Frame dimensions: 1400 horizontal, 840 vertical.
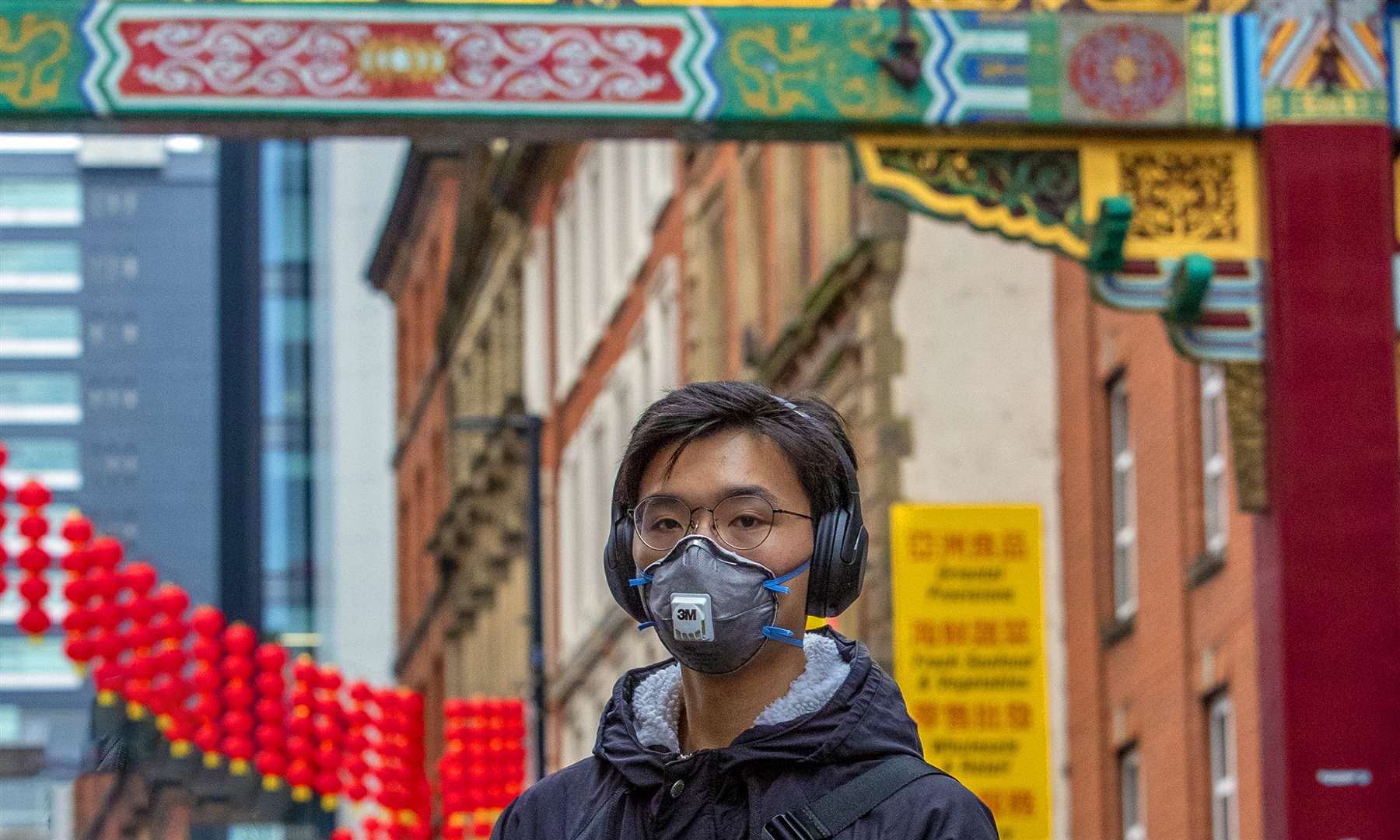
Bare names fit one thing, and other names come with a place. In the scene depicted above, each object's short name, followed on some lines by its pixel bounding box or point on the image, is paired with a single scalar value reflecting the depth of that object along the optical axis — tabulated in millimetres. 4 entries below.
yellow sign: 23375
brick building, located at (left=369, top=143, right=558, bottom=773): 55031
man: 5000
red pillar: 15211
